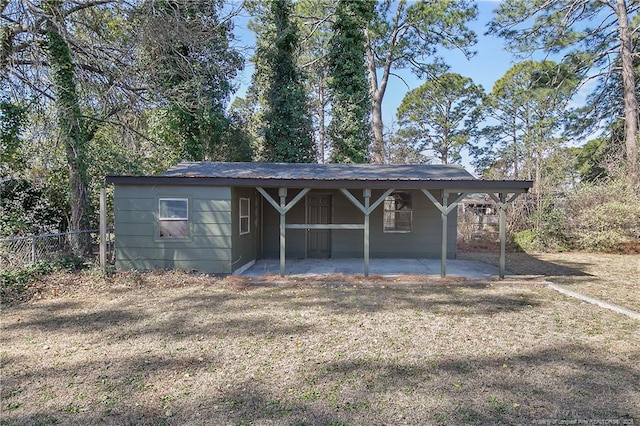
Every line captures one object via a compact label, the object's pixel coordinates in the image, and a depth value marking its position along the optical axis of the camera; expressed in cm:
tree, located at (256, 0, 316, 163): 1677
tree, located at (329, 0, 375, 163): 1636
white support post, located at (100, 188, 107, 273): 757
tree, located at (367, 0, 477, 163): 1920
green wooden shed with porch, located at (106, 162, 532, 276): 778
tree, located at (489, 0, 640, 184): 1623
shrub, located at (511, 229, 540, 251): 1405
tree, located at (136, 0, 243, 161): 976
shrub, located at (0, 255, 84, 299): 647
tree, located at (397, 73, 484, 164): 2745
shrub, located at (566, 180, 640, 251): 1282
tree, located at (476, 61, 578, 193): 1725
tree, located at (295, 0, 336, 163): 1986
